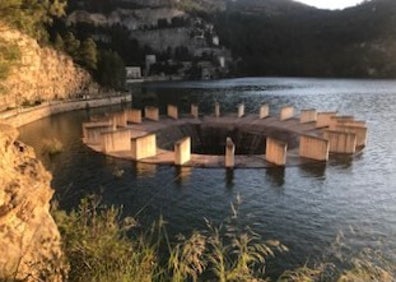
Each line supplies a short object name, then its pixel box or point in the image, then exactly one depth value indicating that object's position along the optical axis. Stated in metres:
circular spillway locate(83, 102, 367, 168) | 38.31
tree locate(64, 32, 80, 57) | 99.12
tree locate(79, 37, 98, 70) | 100.50
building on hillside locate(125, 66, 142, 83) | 181.65
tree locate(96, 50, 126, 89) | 104.38
